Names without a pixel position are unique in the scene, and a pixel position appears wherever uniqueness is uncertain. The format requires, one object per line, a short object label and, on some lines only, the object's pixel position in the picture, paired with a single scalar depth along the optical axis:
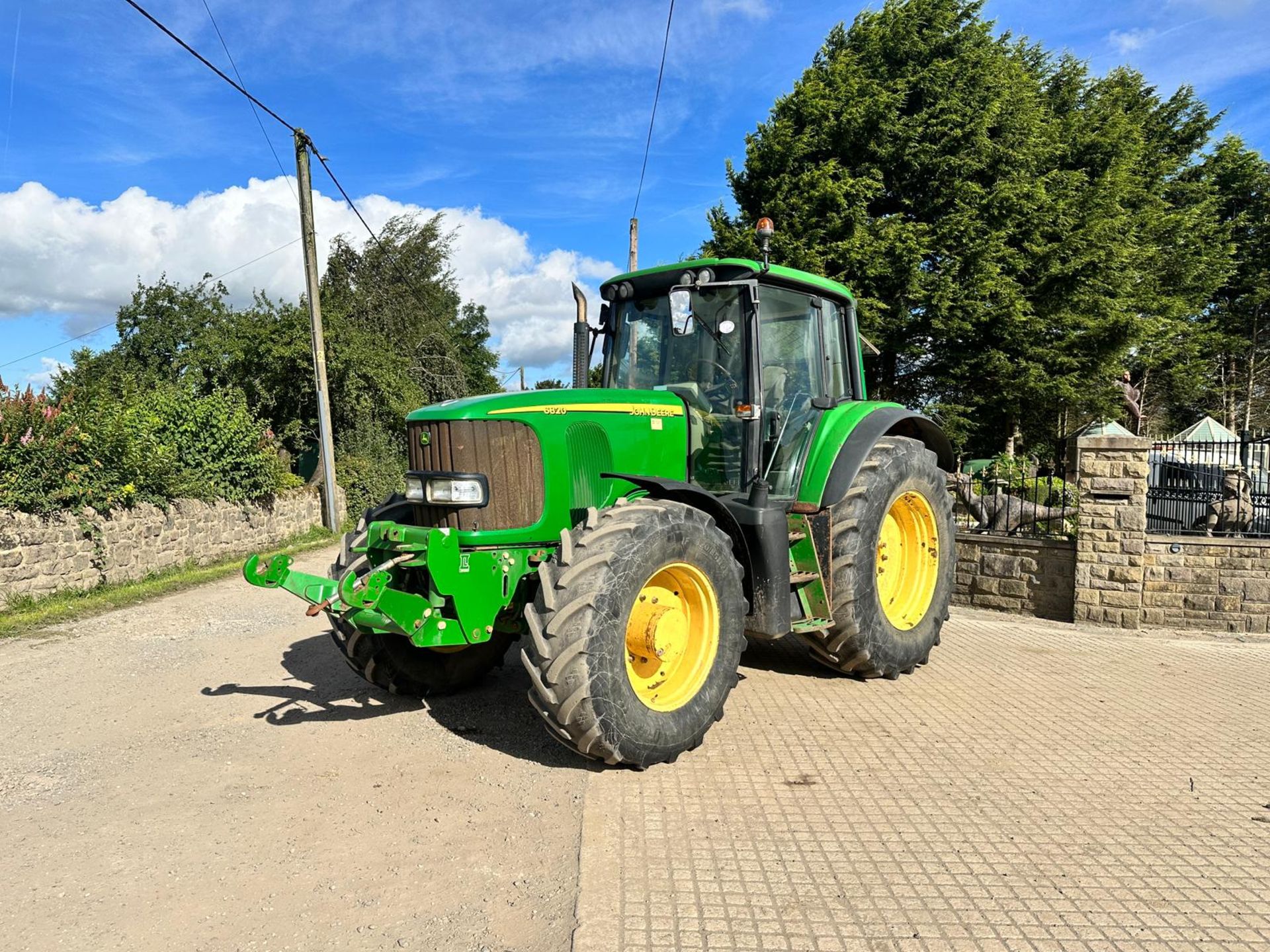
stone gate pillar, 6.94
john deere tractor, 3.58
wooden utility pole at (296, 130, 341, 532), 14.02
